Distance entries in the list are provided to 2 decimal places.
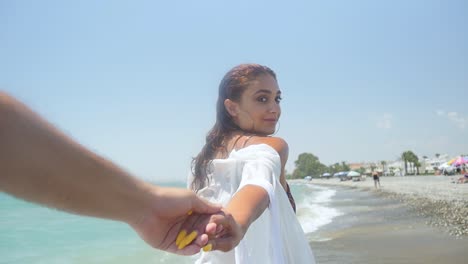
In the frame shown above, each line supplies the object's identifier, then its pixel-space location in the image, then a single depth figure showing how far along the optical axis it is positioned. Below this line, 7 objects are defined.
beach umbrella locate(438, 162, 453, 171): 59.43
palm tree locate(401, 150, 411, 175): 92.91
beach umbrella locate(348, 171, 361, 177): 83.19
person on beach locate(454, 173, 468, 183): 35.39
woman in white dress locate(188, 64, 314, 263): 1.46
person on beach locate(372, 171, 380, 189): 43.38
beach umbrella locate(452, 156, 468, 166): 47.78
